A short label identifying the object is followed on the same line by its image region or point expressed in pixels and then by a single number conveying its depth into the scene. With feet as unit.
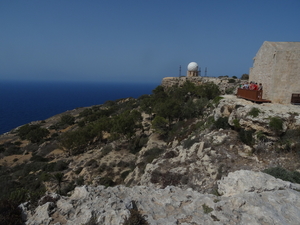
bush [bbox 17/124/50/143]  123.75
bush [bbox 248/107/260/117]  39.78
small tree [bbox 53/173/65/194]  55.00
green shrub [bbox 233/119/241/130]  42.91
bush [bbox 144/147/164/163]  57.87
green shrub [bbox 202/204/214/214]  18.89
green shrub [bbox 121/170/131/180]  58.92
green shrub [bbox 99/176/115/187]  55.42
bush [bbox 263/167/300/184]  26.87
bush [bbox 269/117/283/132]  36.68
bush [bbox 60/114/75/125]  162.50
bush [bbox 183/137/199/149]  47.70
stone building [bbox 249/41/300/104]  43.70
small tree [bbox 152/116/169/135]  84.22
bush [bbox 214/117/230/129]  47.87
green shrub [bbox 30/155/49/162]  91.44
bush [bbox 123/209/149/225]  16.84
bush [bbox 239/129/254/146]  39.86
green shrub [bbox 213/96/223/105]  55.98
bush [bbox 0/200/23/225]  16.71
